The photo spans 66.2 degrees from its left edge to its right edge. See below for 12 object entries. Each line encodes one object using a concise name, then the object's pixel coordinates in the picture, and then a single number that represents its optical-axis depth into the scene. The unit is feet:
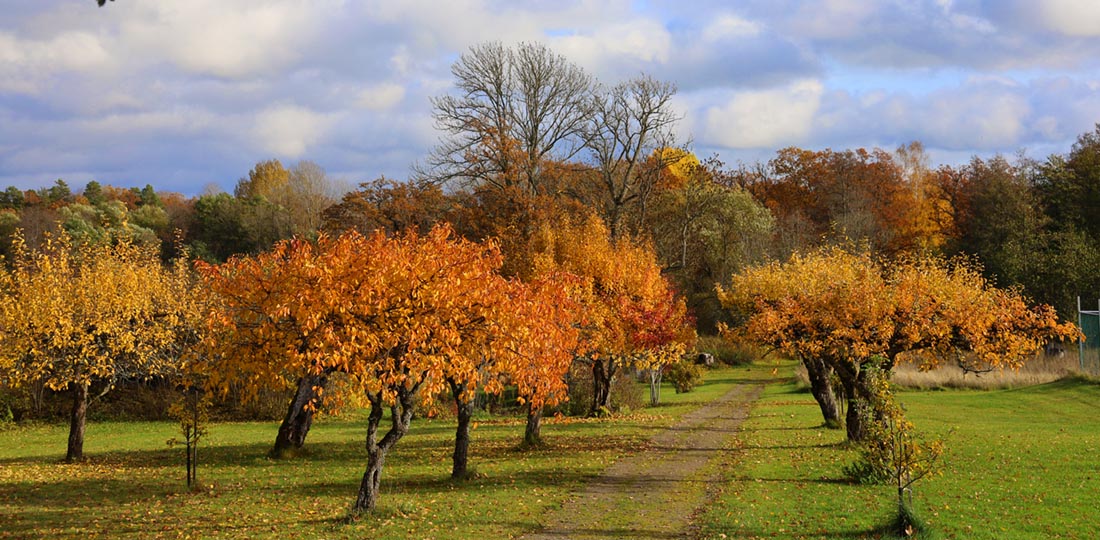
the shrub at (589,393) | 120.67
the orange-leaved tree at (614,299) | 95.50
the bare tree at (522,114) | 163.43
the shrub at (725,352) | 213.25
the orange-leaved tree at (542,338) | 48.91
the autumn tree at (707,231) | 199.82
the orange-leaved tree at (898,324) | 65.92
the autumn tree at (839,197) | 221.05
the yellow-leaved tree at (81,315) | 73.00
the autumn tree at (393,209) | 171.32
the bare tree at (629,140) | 164.76
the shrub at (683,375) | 158.71
